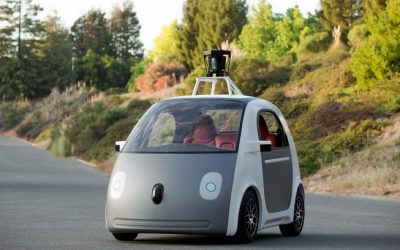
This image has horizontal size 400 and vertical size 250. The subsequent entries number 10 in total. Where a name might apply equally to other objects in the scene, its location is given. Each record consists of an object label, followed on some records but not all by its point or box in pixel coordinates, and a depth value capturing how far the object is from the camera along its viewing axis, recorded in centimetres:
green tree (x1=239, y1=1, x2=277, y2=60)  6600
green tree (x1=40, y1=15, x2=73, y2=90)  10638
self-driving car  1279
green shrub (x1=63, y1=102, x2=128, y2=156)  4559
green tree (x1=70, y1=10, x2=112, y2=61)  12144
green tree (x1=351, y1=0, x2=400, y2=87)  3506
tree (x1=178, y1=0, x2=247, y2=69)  7788
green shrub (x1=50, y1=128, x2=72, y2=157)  4596
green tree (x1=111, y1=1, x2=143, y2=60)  12700
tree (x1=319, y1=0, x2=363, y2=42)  6281
